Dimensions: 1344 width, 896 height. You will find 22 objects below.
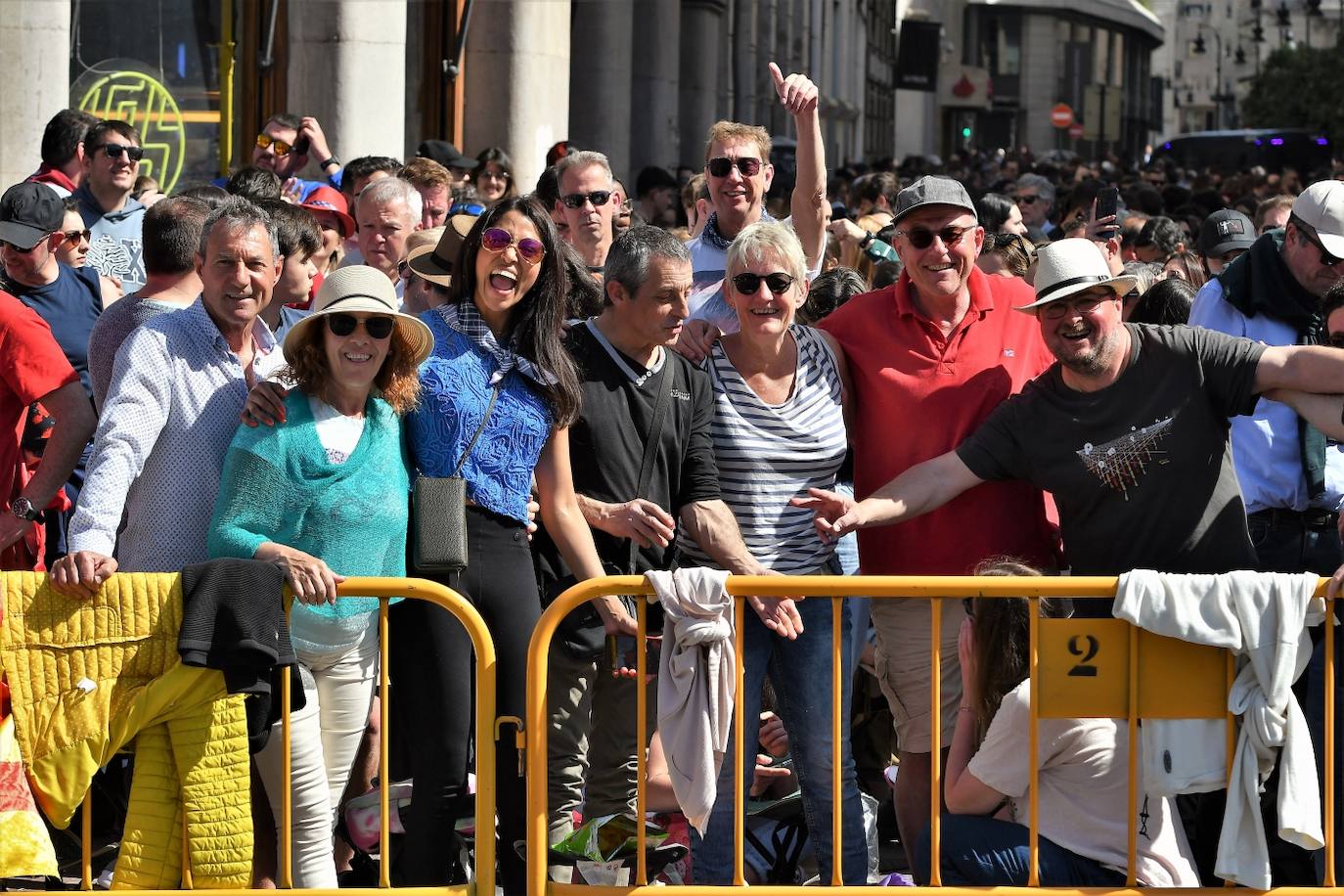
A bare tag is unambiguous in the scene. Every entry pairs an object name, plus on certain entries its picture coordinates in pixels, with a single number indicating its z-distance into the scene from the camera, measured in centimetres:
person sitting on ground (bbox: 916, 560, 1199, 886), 1045
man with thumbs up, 1405
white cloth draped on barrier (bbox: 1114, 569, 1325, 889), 1020
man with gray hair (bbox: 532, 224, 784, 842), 1164
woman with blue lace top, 1088
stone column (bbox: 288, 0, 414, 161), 2844
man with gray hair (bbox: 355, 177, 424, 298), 1664
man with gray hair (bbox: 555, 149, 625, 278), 1633
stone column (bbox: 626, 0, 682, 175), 5187
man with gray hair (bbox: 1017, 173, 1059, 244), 3205
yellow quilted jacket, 1002
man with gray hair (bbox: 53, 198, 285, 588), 1047
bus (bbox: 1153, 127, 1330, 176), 9831
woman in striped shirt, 1156
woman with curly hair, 1038
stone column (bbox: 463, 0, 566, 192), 3412
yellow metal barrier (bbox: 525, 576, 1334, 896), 1028
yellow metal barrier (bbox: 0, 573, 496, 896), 1021
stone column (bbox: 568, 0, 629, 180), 4441
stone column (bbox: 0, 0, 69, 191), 2212
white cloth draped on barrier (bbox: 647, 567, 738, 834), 1033
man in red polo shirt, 1197
